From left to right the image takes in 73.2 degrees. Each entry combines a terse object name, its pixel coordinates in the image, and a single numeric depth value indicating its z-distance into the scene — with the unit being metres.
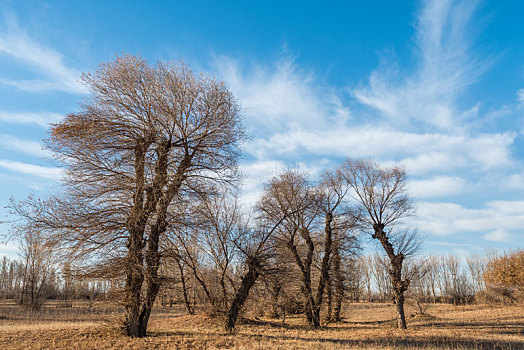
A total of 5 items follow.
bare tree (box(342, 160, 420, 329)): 20.83
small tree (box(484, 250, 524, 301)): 38.75
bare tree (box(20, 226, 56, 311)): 32.56
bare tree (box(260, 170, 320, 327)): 21.62
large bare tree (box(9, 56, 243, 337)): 12.20
